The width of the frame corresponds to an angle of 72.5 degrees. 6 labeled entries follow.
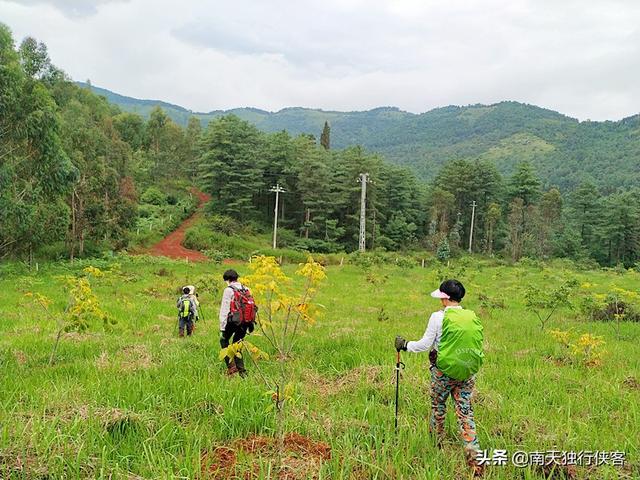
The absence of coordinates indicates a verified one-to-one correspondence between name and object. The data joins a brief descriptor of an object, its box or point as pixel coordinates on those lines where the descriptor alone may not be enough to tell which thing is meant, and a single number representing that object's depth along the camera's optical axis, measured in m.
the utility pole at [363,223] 39.47
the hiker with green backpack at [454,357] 3.96
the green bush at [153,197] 48.56
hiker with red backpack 6.31
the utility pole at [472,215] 54.41
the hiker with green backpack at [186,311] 9.46
